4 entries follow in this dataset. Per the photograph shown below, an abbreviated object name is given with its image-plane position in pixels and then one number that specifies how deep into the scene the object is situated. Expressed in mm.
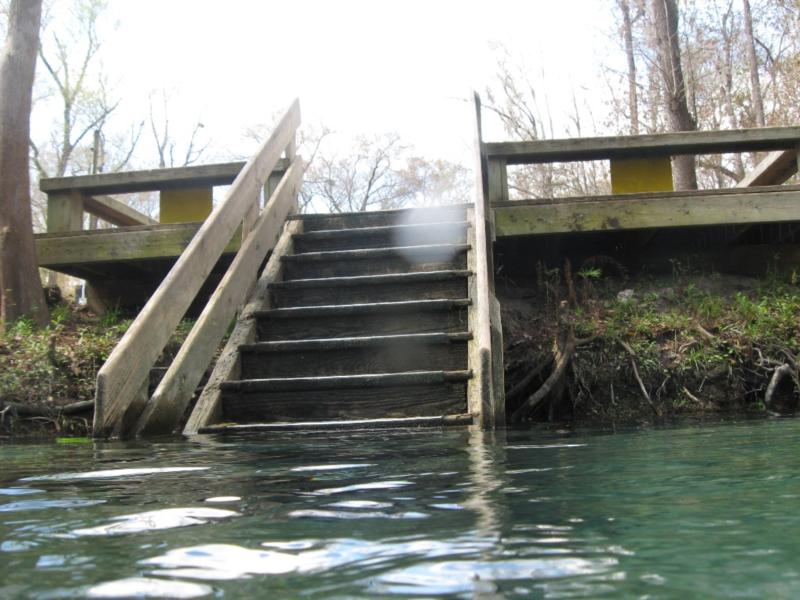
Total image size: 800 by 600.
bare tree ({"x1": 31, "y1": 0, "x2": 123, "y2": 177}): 20781
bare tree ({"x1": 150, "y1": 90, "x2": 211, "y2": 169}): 25195
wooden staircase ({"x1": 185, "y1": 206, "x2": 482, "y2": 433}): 3994
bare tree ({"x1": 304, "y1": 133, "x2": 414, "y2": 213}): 26188
